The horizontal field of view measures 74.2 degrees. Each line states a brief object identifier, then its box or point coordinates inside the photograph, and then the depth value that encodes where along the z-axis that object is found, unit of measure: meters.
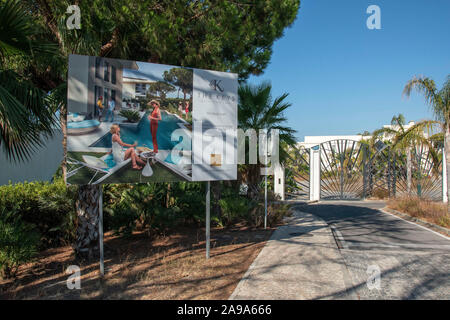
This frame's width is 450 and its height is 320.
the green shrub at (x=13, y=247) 4.86
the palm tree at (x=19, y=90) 4.34
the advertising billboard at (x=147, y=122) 4.91
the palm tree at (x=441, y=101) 10.62
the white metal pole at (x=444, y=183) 15.65
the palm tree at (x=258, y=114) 9.91
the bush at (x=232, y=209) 9.34
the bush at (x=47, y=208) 6.38
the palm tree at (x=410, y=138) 13.27
